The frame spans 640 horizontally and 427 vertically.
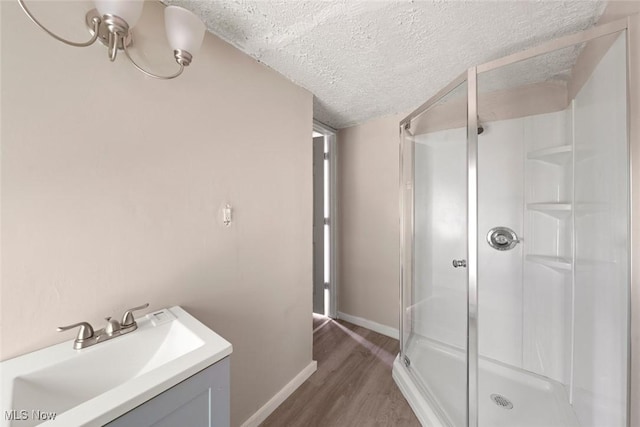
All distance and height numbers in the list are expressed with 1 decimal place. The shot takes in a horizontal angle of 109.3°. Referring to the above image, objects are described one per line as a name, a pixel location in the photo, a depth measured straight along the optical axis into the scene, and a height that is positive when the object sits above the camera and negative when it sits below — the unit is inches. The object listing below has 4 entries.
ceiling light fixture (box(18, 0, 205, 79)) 28.2 +25.4
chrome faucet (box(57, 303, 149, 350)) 28.3 -16.0
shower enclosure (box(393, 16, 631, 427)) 39.3 -8.3
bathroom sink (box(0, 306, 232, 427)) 20.7 -17.6
